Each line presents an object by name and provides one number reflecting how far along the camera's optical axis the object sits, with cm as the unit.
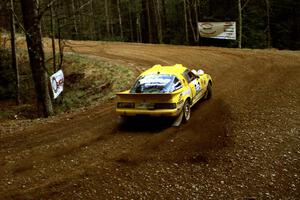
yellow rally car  902
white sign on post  1168
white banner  2562
